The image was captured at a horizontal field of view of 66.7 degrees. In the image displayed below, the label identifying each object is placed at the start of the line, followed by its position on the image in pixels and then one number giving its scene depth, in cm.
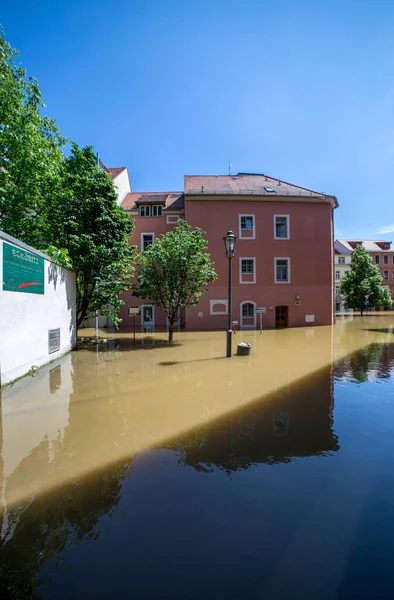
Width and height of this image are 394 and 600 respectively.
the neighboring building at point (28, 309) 707
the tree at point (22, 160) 1195
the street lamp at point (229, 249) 1082
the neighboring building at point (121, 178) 2748
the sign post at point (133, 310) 1406
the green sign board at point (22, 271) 716
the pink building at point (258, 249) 2386
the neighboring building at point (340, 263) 5746
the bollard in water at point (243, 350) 1152
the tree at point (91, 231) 1334
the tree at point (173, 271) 1455
